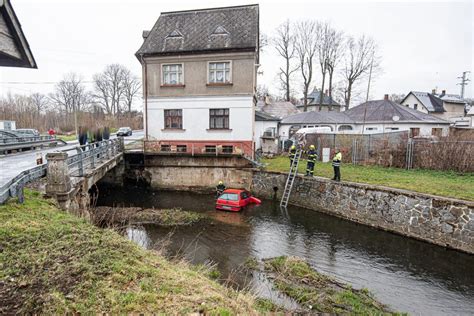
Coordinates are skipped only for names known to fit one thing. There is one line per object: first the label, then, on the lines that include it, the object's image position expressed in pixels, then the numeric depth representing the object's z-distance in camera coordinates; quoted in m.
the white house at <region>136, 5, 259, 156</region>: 20.16
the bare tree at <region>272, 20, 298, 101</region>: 45.34
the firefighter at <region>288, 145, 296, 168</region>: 17.56
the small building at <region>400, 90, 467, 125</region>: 44.62
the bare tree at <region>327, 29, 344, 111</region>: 42.66
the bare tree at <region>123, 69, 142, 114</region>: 66.25
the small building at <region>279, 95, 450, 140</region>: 28.05
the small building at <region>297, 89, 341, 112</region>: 52.59
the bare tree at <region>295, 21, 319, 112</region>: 43.59
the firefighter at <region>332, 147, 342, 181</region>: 14.77
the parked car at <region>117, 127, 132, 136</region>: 40.94
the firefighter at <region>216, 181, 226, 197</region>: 18.20
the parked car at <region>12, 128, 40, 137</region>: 23.87
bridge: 6.84
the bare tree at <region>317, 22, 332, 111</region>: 42.88
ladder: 16.66
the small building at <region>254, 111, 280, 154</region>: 25.38
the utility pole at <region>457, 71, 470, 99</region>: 61.03
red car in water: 15.34
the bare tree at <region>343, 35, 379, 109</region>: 42.56
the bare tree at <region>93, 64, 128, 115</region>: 64.44
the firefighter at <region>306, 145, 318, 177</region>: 16.05
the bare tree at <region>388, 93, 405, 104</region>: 77.44
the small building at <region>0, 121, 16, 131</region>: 28.66
